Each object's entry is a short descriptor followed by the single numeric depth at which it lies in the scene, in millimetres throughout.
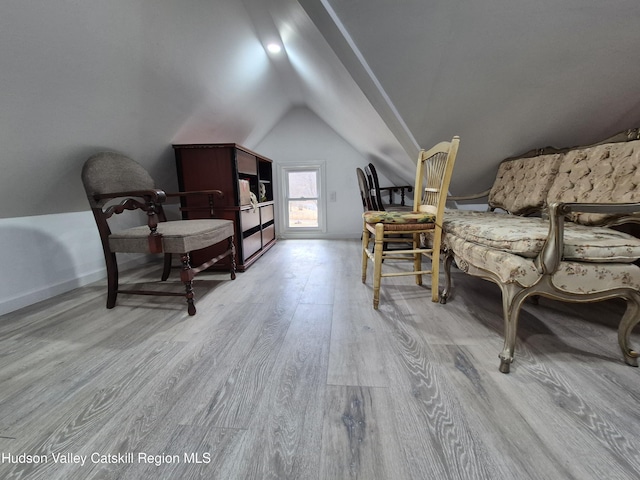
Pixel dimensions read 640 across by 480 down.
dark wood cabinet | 2176
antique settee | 957
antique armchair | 1437
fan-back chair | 1477
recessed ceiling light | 2303
